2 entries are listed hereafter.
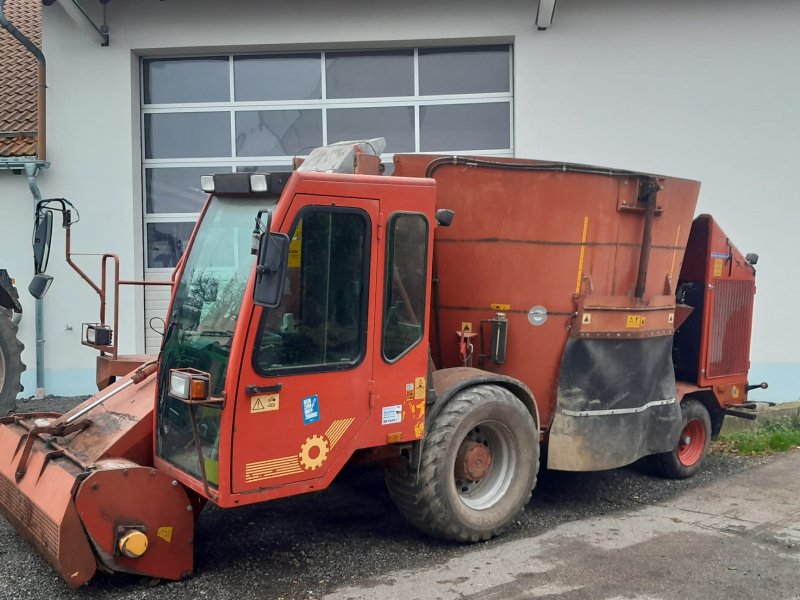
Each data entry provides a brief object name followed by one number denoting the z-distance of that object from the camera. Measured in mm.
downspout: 8859
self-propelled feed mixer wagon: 3812
